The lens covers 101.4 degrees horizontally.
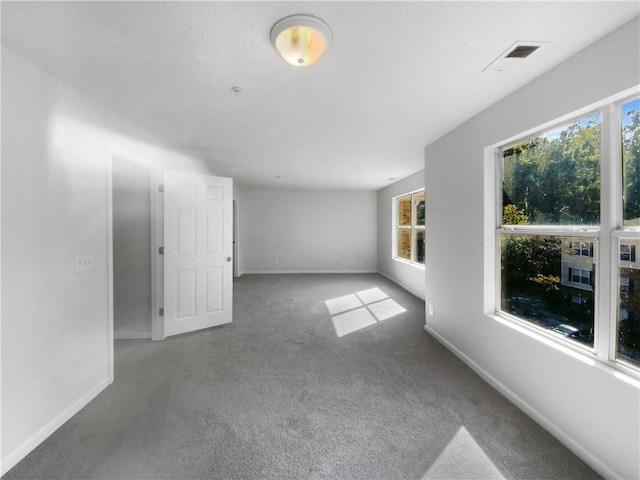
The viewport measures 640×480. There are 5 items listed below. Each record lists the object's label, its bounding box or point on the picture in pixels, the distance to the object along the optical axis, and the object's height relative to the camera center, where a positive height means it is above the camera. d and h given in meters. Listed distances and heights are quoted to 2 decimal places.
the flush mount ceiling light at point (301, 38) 1.26 +1.03
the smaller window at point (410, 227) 5.32 +0.26
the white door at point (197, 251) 3.24 -0.16
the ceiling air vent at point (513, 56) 1.46 +1.08
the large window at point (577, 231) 1.43 +0.05
